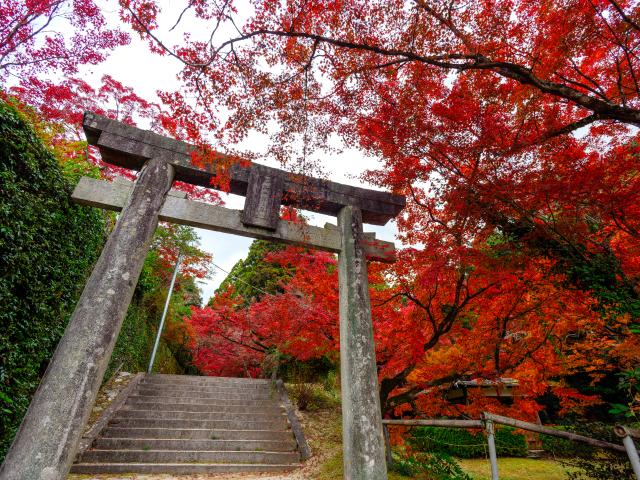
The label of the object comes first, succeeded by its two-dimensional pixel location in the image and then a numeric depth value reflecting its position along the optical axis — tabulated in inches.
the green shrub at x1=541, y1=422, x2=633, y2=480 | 140.8
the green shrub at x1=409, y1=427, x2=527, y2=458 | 444.1
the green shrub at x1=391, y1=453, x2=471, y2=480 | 163.4
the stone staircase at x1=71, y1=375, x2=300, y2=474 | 229.8
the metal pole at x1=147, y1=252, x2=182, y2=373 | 465.7
